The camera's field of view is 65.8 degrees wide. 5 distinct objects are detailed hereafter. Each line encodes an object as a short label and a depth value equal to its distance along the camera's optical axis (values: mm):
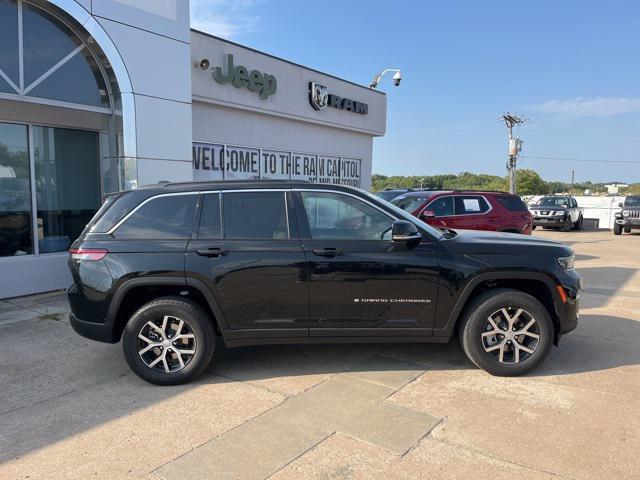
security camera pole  21562
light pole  37469
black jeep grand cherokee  4320
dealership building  7355
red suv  10227
